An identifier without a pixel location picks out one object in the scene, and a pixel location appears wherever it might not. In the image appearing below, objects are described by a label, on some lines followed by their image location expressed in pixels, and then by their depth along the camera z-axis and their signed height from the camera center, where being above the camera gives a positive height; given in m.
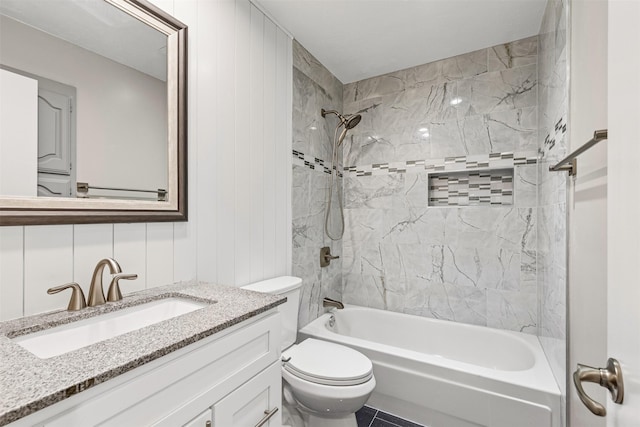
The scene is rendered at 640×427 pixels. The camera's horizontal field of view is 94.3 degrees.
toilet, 1.46 -0.83
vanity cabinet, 0.59 -0.45
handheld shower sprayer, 2.50 +0.66
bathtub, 1.51 -0.96
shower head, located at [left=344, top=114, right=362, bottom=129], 2.51 +0.78
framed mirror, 0.89 +0.35
